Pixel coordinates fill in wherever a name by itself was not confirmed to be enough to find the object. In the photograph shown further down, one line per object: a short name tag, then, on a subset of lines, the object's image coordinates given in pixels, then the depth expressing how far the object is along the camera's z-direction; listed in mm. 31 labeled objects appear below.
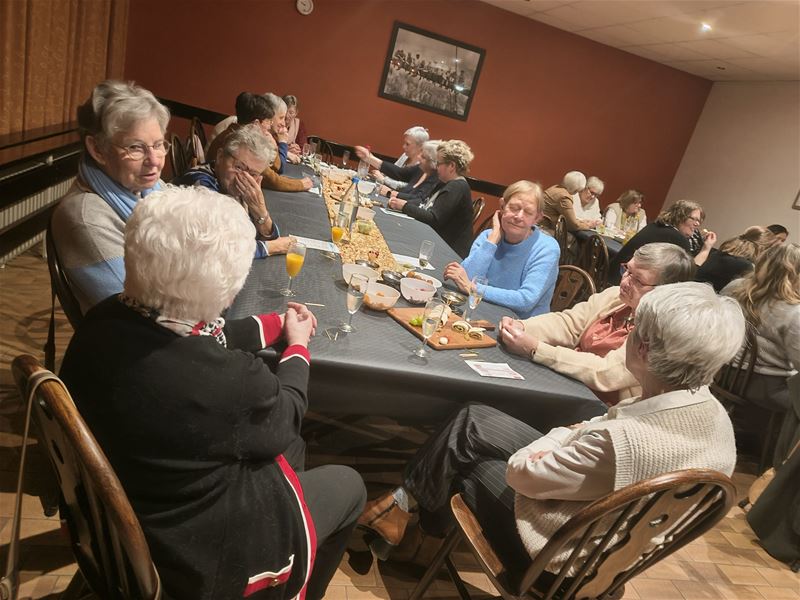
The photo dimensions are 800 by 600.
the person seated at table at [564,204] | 5148
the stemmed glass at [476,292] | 1885
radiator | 2889
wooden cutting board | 1642
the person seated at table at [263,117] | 3316
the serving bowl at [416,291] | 1894
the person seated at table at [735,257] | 3824
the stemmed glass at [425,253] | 2486
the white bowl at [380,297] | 1738
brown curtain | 3242
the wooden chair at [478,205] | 5049
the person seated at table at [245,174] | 2207
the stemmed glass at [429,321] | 1522
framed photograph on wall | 6223
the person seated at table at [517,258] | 2275
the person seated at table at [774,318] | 2537
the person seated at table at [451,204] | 3754
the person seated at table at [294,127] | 5363
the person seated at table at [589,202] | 5980
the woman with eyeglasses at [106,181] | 1372
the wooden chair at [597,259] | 4207
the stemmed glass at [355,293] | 1503
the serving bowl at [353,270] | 1890
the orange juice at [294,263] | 1684
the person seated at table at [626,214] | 6117
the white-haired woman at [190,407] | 848
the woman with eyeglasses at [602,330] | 1665
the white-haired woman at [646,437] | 1084
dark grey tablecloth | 1407
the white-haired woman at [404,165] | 5075
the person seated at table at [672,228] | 3865
